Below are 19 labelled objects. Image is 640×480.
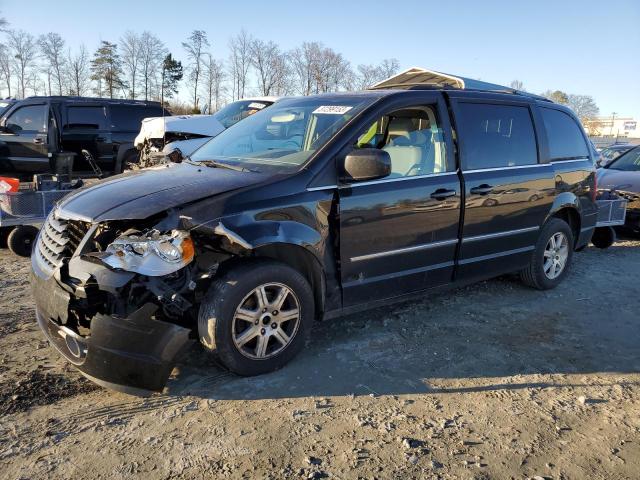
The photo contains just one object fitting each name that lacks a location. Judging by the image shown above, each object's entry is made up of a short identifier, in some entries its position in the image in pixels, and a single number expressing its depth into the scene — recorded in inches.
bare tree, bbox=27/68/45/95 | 2437.0
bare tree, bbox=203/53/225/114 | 2071.9
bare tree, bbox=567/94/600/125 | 3176.9
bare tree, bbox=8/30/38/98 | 2382.3
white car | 344.5
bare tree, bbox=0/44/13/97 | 2331.3
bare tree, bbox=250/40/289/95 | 2100.1
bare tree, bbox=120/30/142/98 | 2180.1
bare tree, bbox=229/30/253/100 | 2180.1
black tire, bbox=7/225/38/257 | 253.0
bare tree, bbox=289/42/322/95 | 2026.3
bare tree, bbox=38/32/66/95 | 2330.2
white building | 2613.4
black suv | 393.4
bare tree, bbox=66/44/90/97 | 2241.6
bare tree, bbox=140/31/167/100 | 2214.6
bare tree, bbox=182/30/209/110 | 1840.2
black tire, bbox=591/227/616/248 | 303.0
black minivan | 117.6
